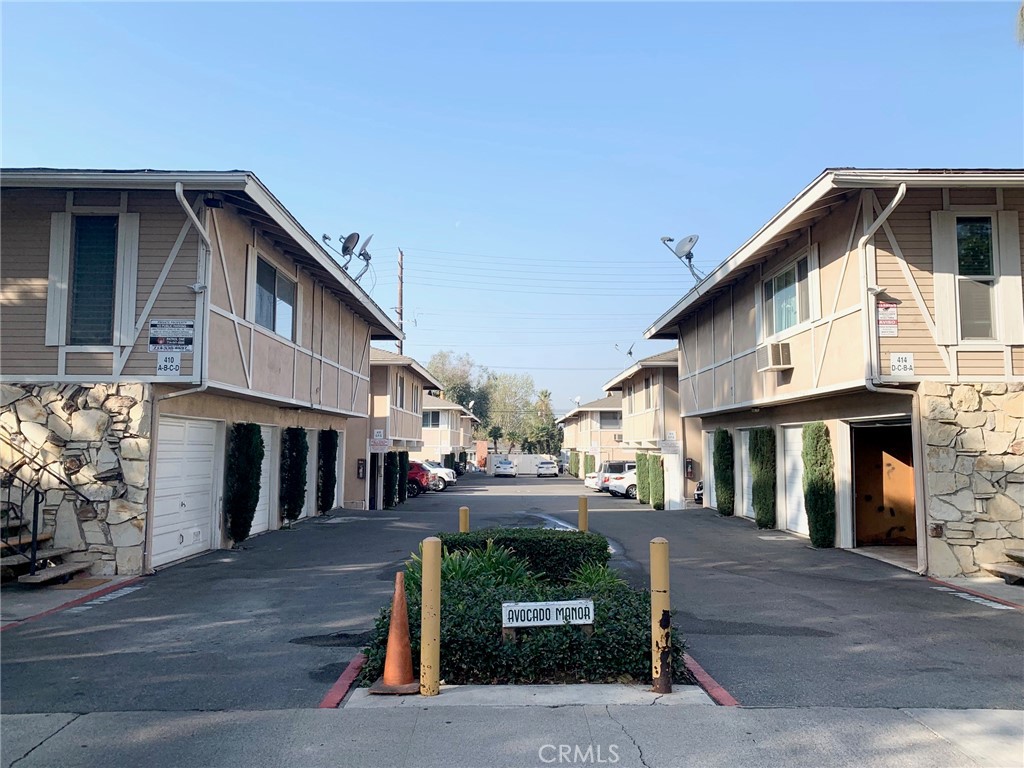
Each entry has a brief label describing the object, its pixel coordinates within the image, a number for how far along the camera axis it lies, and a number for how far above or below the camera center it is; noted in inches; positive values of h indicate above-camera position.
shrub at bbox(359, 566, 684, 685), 220.2 -61.2
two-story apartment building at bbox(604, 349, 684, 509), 990.4 +54.2
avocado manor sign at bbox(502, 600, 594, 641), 217.3 -49.3
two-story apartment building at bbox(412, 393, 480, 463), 1907.5 +47.9
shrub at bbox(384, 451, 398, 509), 1034.7 -46.9
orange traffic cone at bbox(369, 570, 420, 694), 212.5 -60.4
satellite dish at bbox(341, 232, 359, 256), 706.8 +193.5
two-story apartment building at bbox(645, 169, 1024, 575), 422.9 +71.0
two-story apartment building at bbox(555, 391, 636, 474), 1850.4 +48.4
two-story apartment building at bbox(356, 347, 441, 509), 991.0 +52.6
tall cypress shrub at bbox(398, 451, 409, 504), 1134.4 -42.6
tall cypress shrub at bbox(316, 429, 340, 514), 799.1 -22.0
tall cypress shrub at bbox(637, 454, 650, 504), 1062.6 -46.8
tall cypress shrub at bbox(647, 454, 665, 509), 1002.1 -46.0
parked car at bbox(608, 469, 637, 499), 1296.8 -64.1
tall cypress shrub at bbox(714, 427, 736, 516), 791.7 -29.0
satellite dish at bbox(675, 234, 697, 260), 773.3 +211.8
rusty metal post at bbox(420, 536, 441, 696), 207.5 -50.8
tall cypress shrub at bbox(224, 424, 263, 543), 522.9 -25.3
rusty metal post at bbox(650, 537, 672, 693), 209.3 -51.3
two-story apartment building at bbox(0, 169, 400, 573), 403.5 +61.0
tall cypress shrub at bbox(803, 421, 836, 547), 533.3 -28.7
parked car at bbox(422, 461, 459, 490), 1531.7 -59.6
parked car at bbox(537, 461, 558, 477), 2373.3 -71.8
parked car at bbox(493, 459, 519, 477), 2402.4 -71.1
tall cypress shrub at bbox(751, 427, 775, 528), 653.3 -26.7
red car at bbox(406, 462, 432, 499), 1375.5 -62.7
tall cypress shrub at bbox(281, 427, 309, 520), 668.1 -24.9
